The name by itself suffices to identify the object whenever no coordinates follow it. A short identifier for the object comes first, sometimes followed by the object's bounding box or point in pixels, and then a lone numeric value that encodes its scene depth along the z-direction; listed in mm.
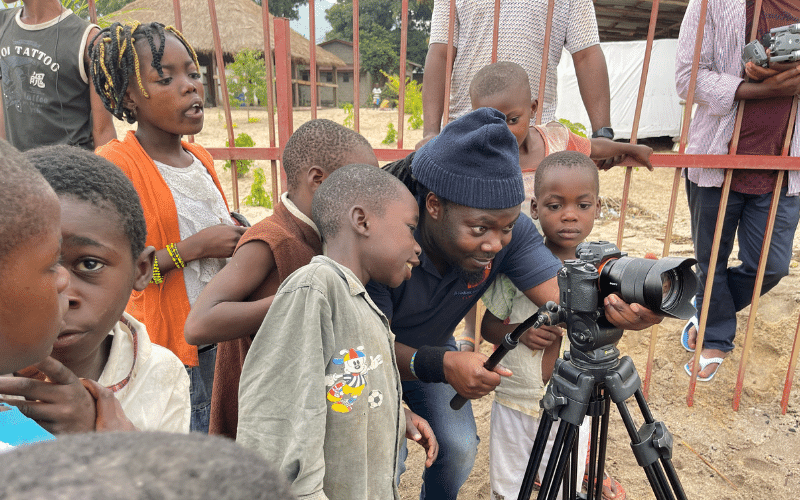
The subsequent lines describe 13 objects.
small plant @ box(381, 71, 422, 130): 15243
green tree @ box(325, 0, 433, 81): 32312
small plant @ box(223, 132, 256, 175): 8152
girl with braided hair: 1829
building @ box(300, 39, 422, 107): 26422
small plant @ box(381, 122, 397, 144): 13133
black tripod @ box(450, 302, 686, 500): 1480
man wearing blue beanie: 1637
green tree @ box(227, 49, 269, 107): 17094
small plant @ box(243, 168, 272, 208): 8523
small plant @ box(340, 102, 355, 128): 13970
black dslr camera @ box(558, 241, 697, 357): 1354
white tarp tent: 12225
